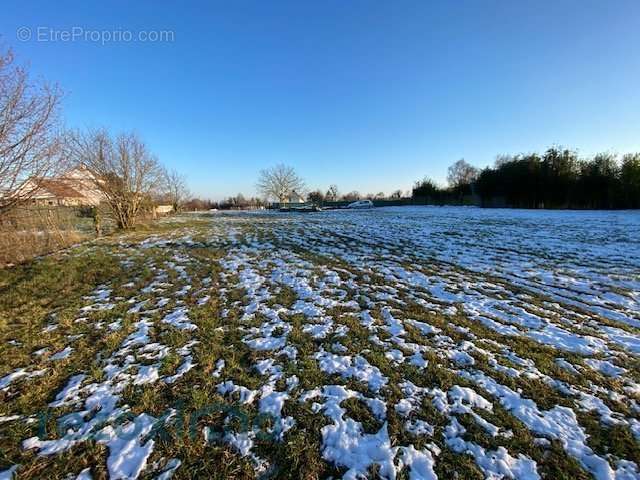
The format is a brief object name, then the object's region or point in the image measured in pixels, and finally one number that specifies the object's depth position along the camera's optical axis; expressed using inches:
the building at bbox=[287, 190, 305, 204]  2276.8
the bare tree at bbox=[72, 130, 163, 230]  586.9
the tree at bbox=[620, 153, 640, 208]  894.0
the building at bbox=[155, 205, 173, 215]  1266.0
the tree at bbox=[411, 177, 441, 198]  1665.8
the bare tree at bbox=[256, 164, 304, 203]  2175.2
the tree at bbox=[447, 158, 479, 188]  2486.1
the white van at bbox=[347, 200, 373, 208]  1853.7
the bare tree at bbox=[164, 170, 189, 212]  1530.5
